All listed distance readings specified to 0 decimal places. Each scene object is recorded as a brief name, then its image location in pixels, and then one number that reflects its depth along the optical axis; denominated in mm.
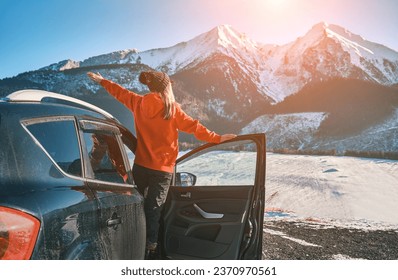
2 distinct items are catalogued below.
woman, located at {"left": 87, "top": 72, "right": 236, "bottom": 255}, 2406
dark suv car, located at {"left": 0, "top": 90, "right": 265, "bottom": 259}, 1304
